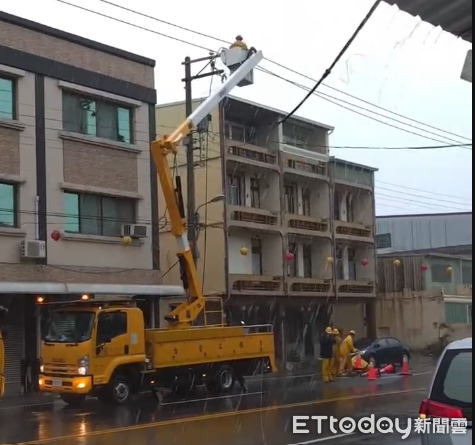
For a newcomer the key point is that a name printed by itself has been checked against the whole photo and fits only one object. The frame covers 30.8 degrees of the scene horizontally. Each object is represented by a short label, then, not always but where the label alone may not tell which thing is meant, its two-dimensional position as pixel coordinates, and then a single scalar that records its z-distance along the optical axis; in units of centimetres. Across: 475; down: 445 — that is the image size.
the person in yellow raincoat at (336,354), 2673
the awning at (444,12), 568
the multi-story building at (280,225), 3516
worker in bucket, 2395
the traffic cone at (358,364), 2858
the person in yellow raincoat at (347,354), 2723
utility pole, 2602
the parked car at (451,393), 679
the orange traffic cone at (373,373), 2658
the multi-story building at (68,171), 2450
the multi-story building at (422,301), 4584
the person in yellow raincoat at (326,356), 2589
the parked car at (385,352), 3234
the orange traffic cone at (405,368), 2870
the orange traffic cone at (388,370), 2975
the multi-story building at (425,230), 6950
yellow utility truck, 1959
